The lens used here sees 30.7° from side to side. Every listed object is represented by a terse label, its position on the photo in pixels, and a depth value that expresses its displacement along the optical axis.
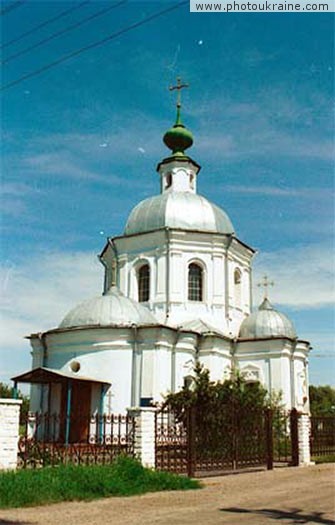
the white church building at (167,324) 23.55
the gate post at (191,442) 14.38
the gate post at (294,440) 17.95
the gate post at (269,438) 16.97
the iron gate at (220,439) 14.39
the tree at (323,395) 56.62
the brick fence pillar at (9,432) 10.49
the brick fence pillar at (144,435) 13.26
